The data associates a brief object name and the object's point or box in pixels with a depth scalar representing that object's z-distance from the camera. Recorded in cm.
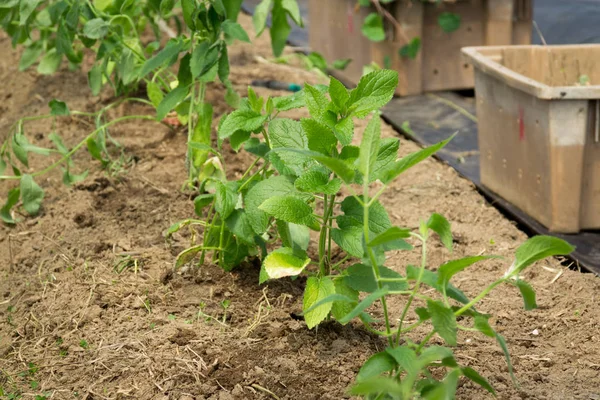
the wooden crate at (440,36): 394
